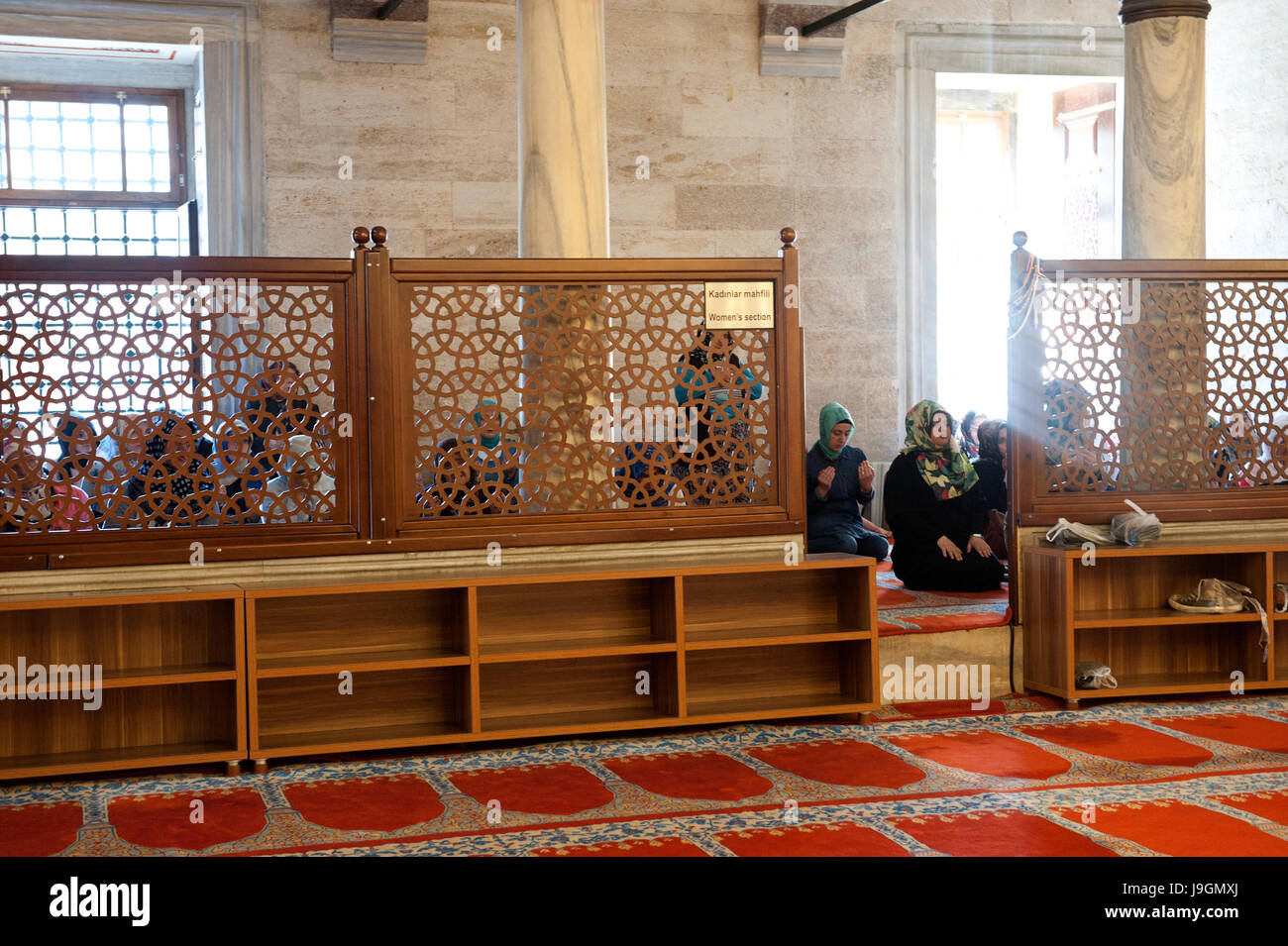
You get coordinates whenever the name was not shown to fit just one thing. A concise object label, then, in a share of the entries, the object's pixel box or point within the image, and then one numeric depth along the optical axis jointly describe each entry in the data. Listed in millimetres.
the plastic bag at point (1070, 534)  5207
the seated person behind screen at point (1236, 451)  5488
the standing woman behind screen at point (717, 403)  4895
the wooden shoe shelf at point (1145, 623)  5113
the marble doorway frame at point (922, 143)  8859
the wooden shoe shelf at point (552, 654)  4535
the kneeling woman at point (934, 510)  6273
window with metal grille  7633
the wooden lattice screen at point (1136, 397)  5301
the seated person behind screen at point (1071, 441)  5332
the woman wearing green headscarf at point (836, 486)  6402
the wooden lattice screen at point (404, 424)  4398
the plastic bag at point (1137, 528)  5172
